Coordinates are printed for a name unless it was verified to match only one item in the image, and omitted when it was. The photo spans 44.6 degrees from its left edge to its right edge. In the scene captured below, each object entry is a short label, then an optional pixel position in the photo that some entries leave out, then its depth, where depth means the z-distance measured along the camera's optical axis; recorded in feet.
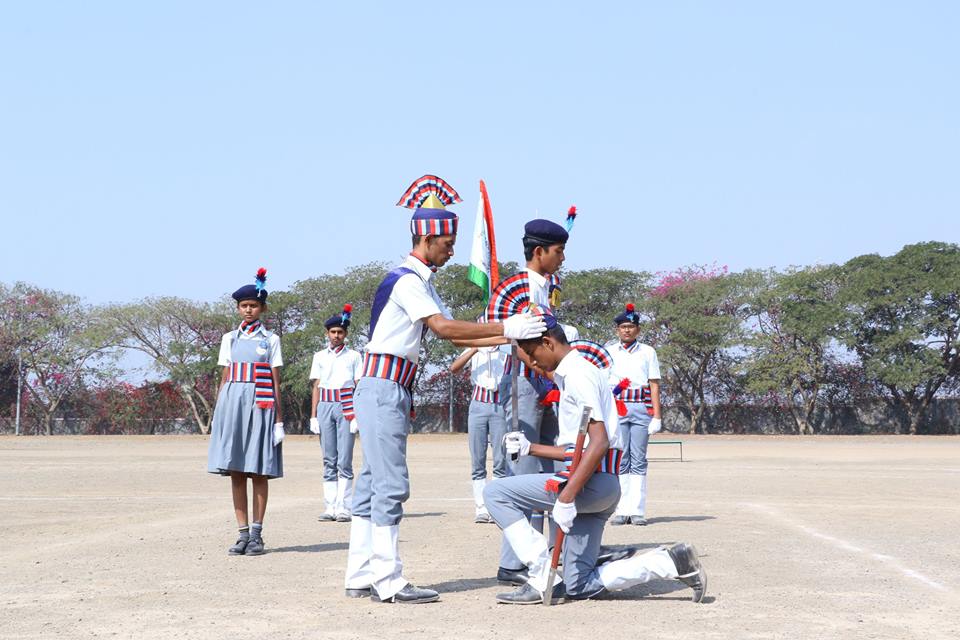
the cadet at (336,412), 41.75
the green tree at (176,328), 169.37
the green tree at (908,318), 151.43
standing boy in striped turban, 23.71
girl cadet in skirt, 31.55
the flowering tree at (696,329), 163.22
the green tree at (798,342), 156.56
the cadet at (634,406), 39.96
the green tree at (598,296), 168.35
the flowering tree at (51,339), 172.14
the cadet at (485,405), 37.14
